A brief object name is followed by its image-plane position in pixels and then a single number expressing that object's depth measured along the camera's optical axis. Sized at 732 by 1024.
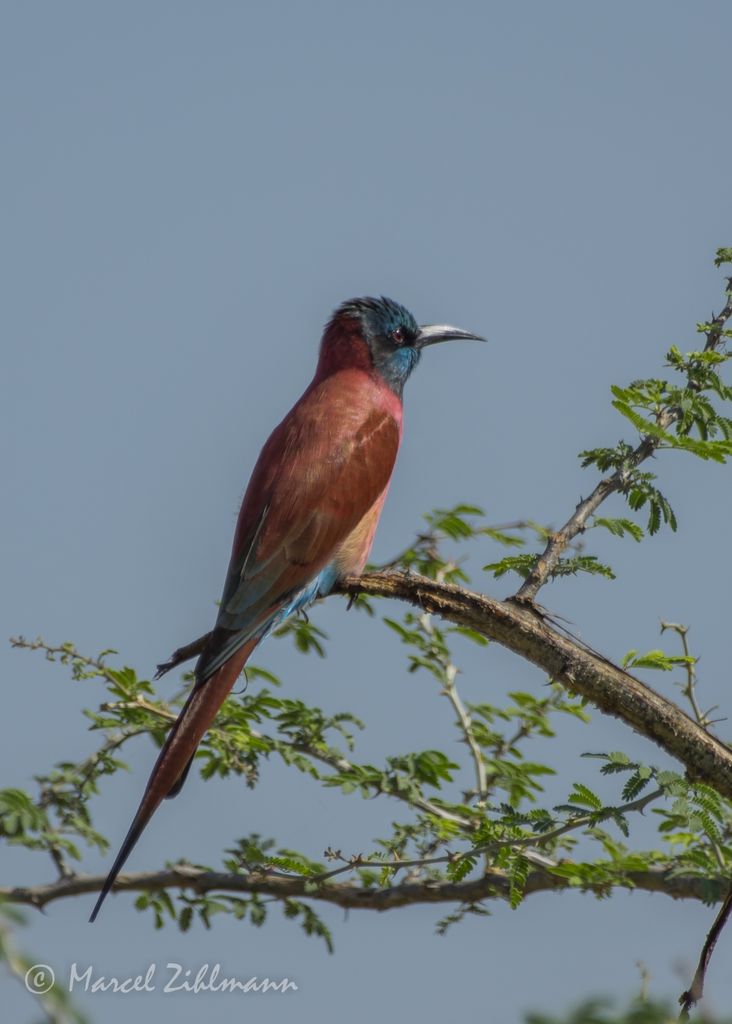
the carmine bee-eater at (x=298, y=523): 8.32
